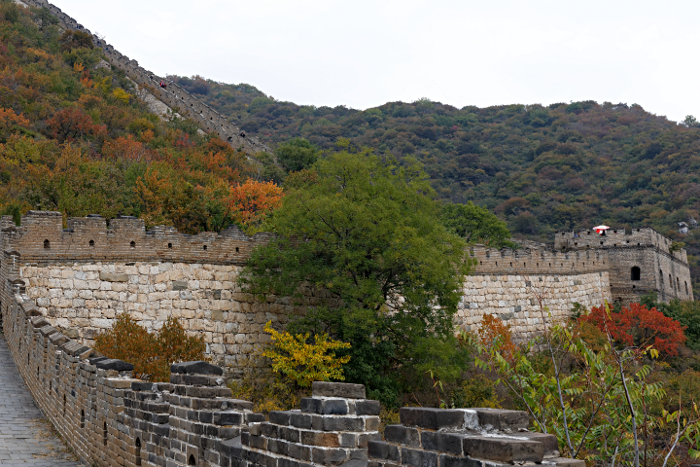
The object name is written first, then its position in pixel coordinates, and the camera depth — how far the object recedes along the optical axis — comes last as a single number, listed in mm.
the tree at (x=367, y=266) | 19797
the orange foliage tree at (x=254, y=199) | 31844
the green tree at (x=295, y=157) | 45594
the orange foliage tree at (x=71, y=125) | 38156
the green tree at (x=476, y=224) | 40812
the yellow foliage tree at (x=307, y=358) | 18672
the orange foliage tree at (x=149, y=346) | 15578
